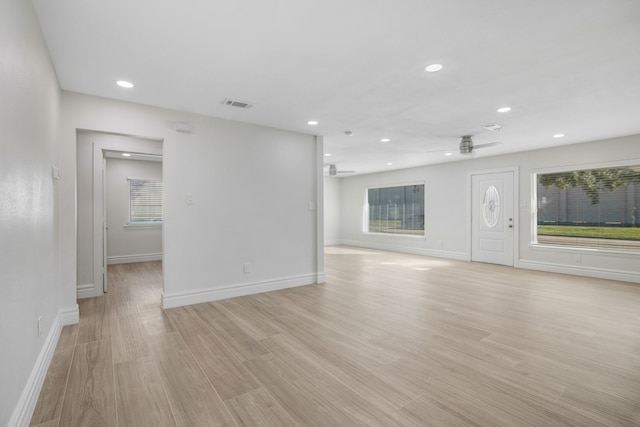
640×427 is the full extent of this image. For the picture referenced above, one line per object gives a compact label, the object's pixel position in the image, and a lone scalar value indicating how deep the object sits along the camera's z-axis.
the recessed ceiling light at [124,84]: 3.19
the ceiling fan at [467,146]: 5.29
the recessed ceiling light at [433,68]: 2.81
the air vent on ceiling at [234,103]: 3.70
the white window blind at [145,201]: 7.56
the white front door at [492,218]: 6.91
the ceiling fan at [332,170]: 8.08
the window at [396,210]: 9.13
